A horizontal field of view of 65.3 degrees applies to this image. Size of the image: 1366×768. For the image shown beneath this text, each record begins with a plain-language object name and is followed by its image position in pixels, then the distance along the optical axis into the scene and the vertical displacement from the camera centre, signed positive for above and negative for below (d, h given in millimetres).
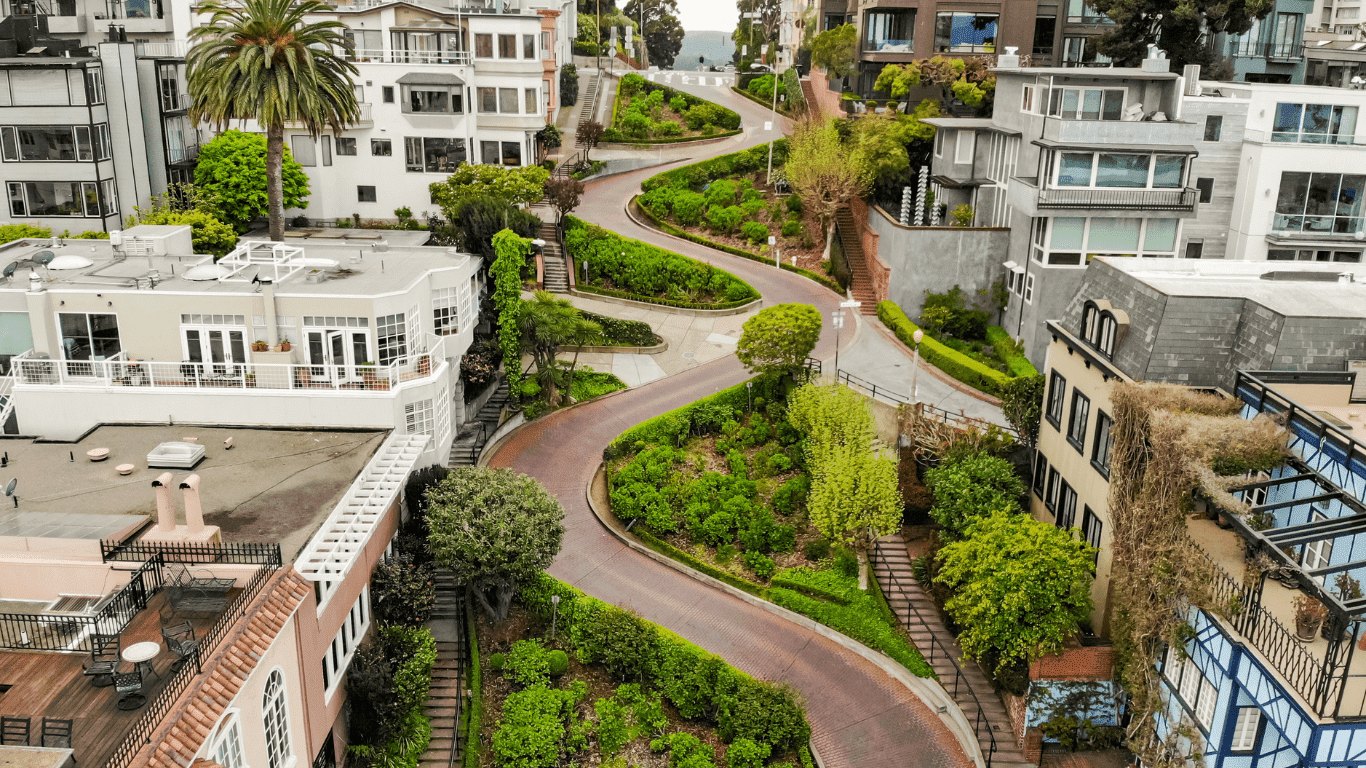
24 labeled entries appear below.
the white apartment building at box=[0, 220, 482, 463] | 33438 -8746
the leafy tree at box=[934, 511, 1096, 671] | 30094 -13908
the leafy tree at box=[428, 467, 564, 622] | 31750 -13118
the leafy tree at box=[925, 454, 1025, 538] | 35750 -13260
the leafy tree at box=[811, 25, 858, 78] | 73562 +2219
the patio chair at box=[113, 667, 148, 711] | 19922 -11154
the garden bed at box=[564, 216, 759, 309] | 58500 -10337
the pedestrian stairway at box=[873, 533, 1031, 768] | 31344 -17589
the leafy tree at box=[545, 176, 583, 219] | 59500 -6260
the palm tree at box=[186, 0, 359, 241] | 45062 +110
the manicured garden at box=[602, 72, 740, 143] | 79500 -2681
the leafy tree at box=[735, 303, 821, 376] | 45312 -10523
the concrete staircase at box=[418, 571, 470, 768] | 29453 -17095
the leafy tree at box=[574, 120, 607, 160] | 73500 -3658
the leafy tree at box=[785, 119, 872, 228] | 58781 -4794
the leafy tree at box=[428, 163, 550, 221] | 57781 -5733
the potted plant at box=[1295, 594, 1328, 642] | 23562 -11272
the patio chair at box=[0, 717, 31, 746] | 18500 -11193
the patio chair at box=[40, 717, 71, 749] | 18516 -11209
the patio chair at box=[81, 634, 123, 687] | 20500 -11256
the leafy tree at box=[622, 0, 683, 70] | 131250 +5944
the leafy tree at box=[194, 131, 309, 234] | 55875 -5191
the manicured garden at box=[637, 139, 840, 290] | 63812 -7789
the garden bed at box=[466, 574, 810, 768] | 29609 -17414
